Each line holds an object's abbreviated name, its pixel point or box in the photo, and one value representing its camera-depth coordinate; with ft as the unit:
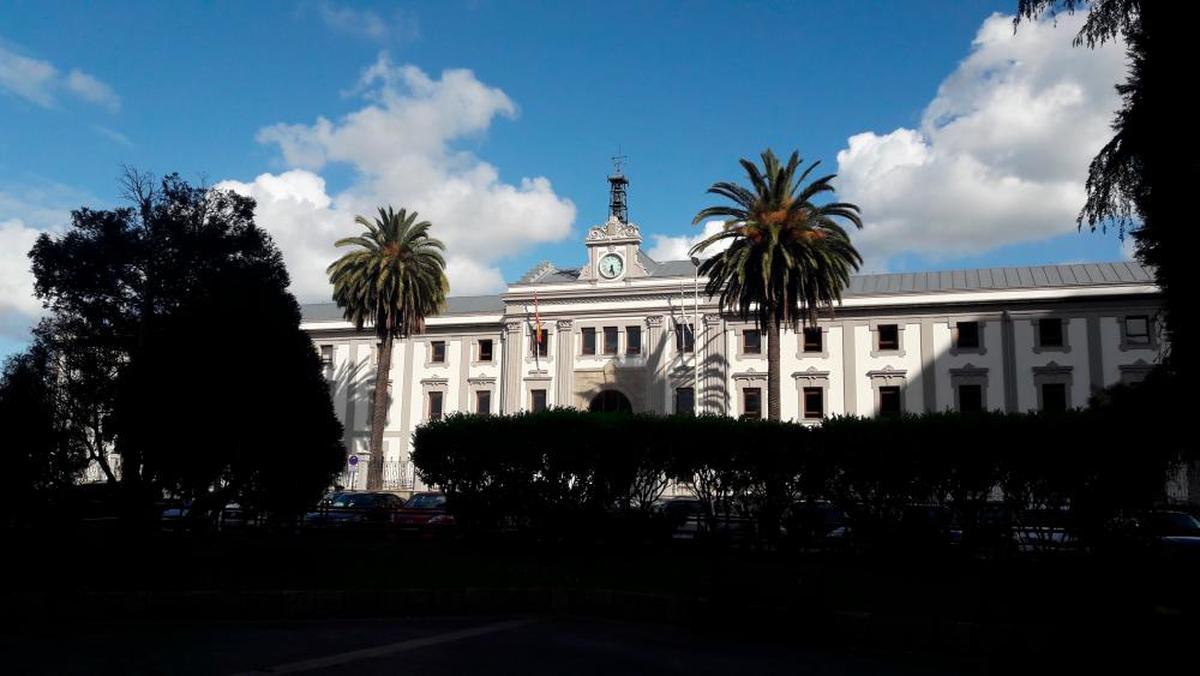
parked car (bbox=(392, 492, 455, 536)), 69.97
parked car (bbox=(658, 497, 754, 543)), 63.82
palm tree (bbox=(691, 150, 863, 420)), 108.37
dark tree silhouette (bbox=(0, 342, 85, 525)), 49.57
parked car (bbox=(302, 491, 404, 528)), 71.10
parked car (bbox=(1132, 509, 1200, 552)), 50.70
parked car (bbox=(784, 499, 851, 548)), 60.34
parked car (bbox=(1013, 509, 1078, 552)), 54.34
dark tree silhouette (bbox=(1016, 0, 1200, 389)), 39.11
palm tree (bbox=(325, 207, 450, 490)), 132.98
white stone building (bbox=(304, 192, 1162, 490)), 133.59
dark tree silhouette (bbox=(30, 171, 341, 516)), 45.98
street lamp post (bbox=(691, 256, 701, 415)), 144.46
